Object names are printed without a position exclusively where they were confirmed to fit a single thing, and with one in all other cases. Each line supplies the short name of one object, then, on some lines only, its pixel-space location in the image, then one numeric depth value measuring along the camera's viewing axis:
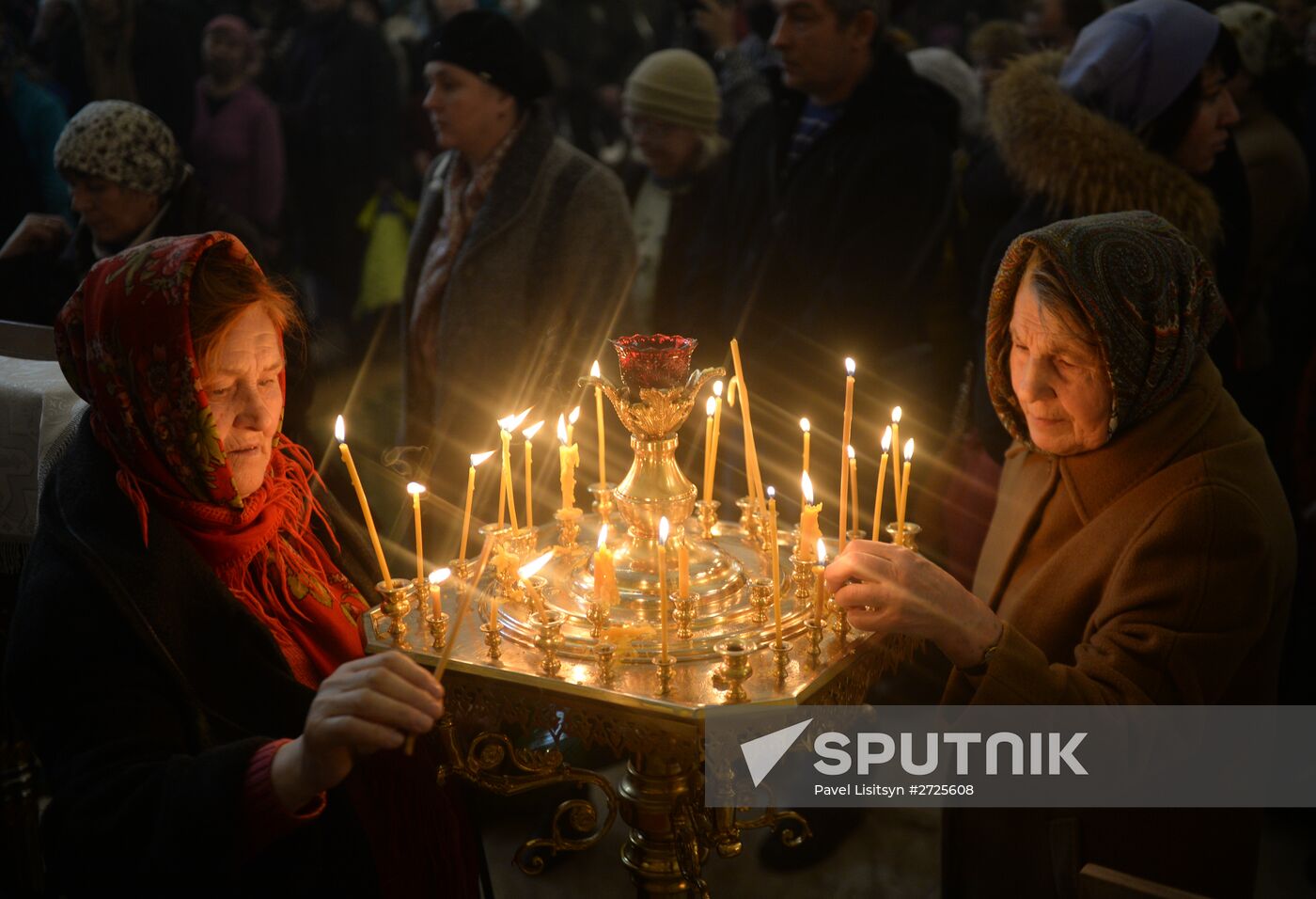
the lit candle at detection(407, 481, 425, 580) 1.69
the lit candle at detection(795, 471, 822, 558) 1.85
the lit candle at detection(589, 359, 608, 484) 2.09
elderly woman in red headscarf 1.49
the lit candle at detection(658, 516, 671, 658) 1.60
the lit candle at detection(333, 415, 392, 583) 1.67
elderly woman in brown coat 1.76
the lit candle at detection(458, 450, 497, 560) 1.75
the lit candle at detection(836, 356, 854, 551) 1.81
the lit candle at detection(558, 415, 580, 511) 1.97
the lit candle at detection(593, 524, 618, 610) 1.78
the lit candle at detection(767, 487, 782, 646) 1.64
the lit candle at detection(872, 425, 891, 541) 1.76
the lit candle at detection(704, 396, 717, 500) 2.11
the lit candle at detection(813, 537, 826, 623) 1.74
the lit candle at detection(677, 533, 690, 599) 1.66
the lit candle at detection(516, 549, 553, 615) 1.81
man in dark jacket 3.50
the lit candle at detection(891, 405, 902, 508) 1.82
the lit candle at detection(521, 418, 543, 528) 1.93
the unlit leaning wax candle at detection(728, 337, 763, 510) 1.87
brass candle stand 1.63
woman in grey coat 3.58
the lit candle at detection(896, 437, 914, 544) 1.84
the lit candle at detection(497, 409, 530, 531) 1.84
